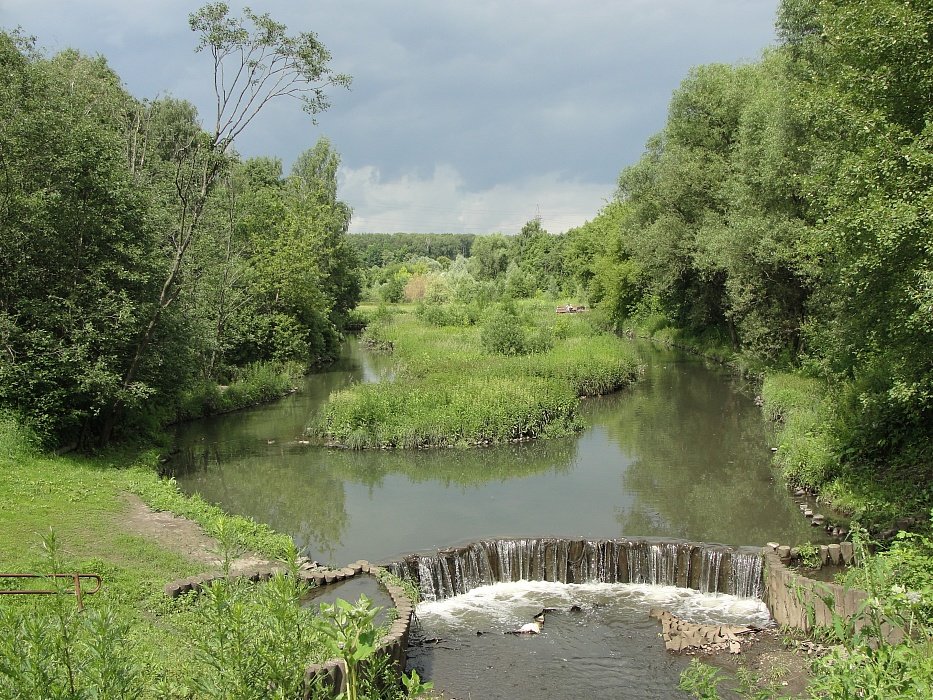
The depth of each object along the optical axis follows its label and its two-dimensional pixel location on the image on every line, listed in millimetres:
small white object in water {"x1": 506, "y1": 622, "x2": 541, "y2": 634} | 11215
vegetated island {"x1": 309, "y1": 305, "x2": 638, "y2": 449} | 21875
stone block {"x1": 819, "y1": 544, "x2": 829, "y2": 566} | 11867
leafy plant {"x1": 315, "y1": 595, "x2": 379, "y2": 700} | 4523
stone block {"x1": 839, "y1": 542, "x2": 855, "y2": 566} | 11961
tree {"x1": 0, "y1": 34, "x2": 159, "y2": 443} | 16969
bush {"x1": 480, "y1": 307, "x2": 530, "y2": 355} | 33469
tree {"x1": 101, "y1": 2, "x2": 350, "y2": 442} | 18578
